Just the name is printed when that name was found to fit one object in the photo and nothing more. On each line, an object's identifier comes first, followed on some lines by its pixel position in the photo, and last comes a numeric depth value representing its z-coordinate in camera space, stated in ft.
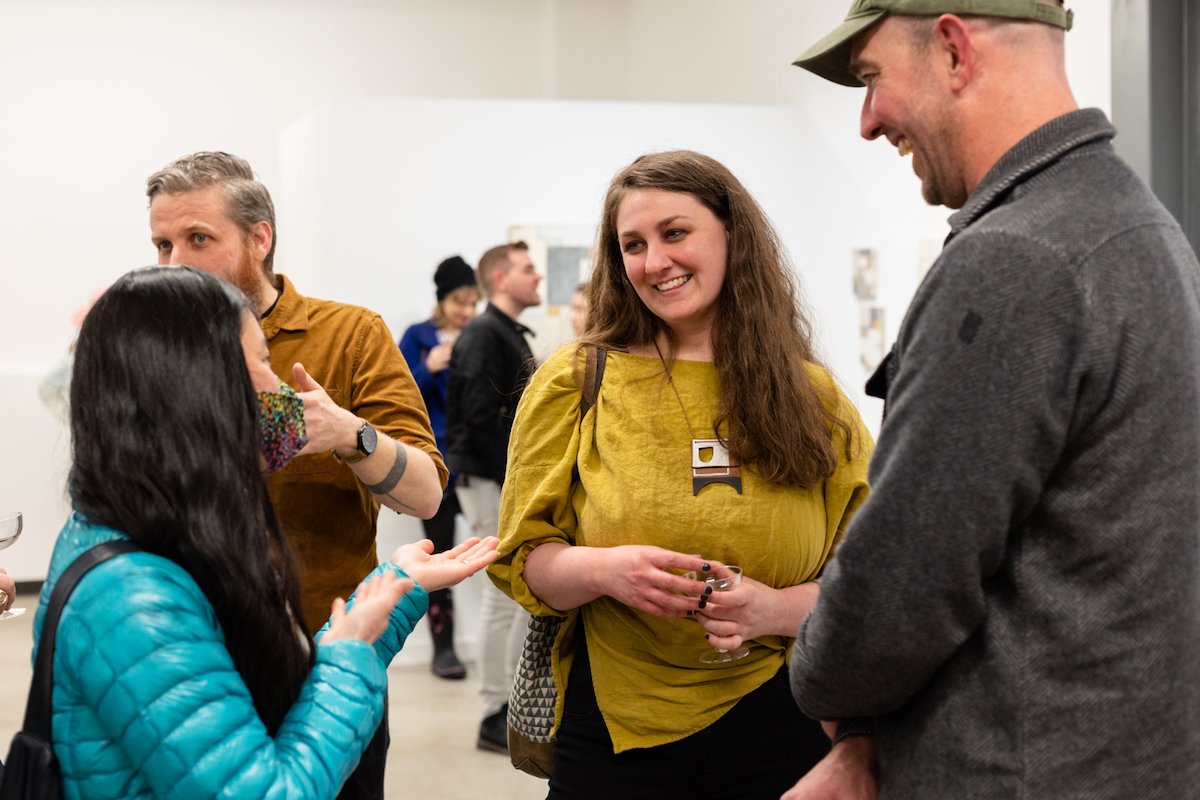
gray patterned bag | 7.03
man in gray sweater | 3.87
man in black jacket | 16.55
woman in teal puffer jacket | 4.19
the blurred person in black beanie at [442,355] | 19.49
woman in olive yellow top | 6.63
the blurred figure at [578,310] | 18.79
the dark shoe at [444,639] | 20.12
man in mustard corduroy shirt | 7.43
